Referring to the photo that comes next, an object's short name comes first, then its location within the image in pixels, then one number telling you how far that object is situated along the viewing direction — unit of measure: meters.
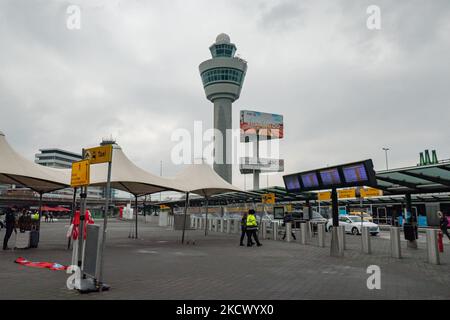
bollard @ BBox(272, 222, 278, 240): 21.02
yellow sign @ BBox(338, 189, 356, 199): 22.42
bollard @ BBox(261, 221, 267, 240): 22.28
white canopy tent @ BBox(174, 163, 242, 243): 20.64
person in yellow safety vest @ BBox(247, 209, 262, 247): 16.48
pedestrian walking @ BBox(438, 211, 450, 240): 15.70
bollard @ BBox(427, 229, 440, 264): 11.04
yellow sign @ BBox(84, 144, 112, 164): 7.07
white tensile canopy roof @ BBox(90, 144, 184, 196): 16.33
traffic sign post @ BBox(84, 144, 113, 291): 6.83
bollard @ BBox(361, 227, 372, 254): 14.12
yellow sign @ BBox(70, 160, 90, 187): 7.24
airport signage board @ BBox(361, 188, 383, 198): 22.37
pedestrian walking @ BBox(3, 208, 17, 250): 13.86
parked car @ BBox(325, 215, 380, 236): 25.08
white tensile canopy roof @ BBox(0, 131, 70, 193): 14.22
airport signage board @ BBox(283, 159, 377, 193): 12.37
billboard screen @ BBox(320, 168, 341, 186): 13.87
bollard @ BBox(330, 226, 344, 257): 13.00
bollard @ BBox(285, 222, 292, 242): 19.53
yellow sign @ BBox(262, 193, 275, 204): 21.73
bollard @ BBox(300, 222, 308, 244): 17.98
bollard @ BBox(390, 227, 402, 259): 12.65
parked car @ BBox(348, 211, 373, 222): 32.08
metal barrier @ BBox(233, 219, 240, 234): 27.80
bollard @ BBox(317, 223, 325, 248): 16.59
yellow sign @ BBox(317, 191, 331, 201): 24.44
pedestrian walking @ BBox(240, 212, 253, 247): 16.83
